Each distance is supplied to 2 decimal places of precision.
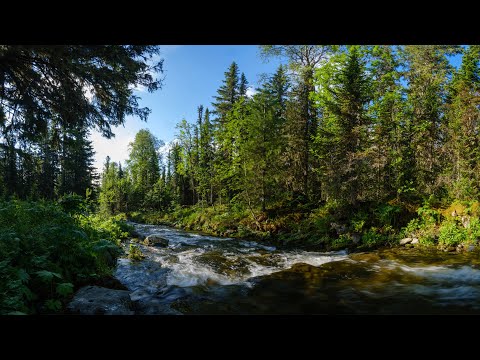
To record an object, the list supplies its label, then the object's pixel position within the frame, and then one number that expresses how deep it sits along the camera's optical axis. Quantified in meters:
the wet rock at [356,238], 13.43
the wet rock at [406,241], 12.59
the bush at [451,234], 11.60
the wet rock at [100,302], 4.90
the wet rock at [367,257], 10.51
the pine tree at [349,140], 13.99
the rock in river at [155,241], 14.44
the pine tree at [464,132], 13.82
